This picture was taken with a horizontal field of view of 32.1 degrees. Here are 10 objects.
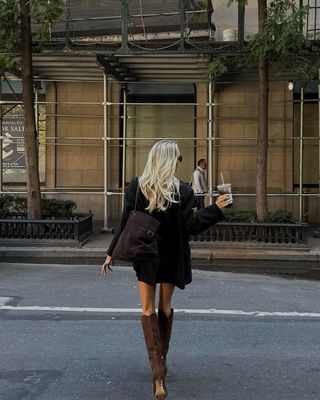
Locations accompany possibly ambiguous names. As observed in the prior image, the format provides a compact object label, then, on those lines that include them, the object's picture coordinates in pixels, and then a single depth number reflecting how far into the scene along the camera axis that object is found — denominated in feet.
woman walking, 12.19
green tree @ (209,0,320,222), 33.68
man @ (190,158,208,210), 44.19
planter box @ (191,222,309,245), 35.47
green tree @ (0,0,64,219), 34.42
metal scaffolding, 47.06
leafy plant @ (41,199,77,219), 40.19
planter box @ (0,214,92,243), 36.09
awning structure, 41.06
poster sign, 50.49
